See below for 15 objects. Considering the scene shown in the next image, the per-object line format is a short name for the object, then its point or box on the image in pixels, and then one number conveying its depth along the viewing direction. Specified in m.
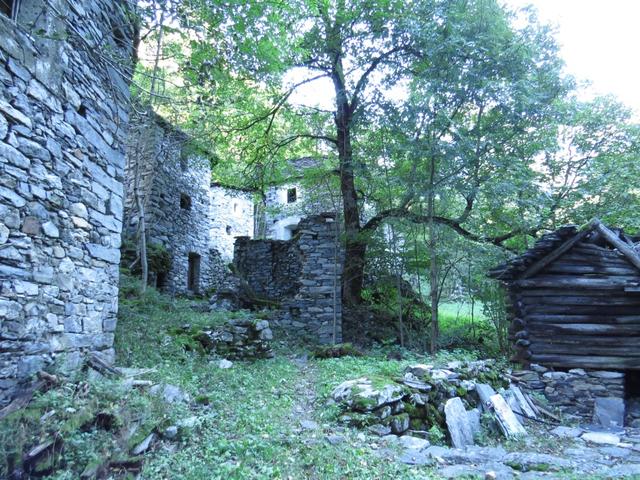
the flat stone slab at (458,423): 4.84
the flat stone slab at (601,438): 5.46
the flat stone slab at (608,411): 6.92
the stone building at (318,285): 9.69
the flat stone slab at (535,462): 3.81
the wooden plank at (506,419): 5.45
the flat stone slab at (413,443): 4.12
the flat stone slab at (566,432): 5.86
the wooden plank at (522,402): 6.68
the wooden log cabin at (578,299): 7.43
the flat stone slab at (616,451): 4.74
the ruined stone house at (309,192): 11.90
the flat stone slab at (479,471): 3.41
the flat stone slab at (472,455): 3.89
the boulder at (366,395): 4.76
